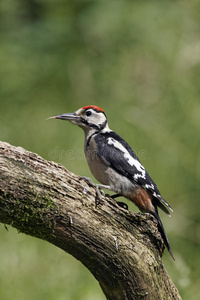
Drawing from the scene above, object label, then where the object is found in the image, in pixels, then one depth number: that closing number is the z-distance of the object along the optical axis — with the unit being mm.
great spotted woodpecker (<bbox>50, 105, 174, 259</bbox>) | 5797
